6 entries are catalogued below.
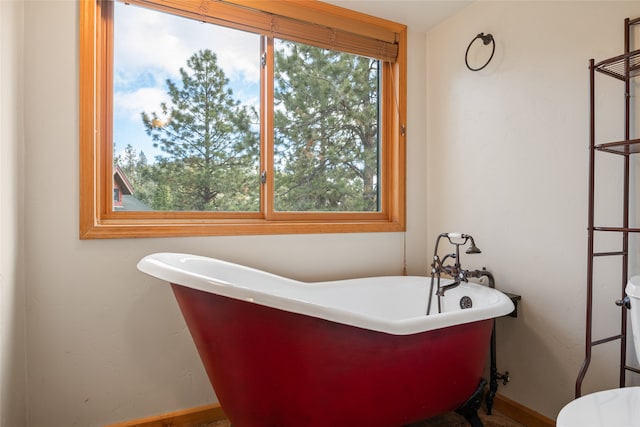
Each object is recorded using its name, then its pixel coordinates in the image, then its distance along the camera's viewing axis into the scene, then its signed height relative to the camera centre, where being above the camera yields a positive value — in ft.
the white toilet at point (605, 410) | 2.72 -1.61
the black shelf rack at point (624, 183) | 4.13 +0.31
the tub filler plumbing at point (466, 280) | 5.64 -1.28
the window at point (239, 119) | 5.41 +1.58
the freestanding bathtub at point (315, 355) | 3.66 -1.63
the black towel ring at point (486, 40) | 6.07 +2.89
